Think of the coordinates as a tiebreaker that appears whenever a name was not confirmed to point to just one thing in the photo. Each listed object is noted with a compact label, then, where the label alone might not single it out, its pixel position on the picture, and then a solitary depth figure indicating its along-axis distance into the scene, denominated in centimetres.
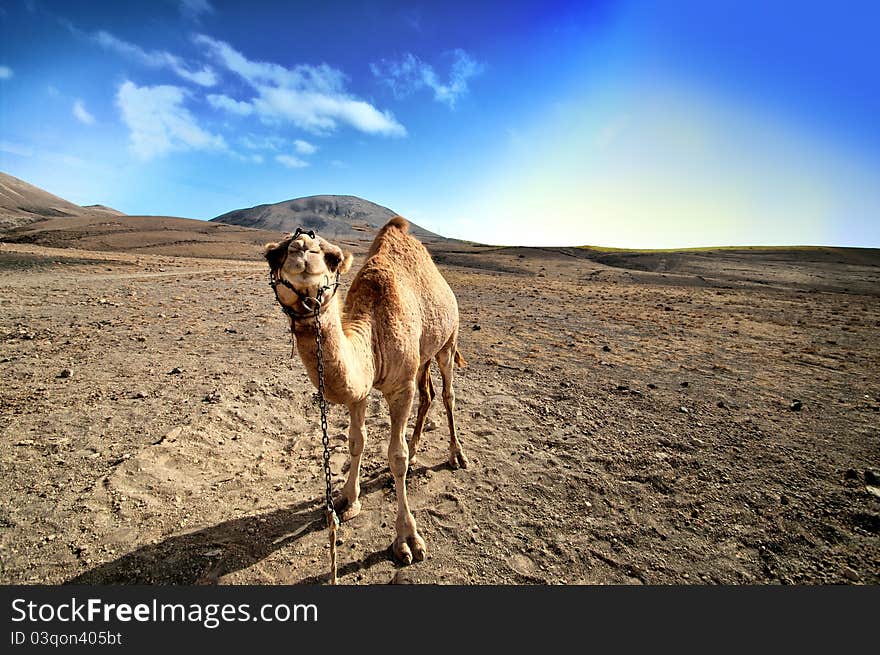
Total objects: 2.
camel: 240
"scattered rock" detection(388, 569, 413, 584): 335
